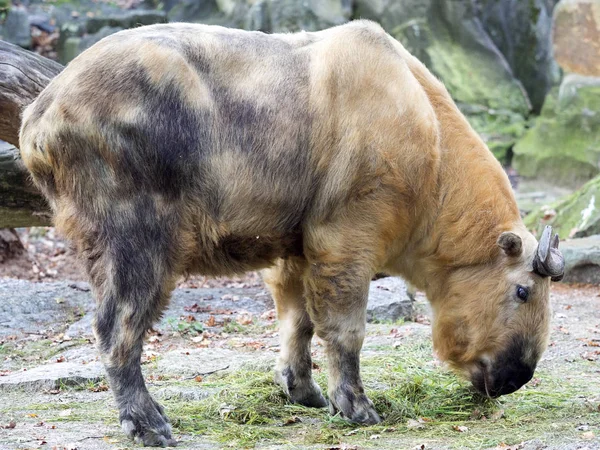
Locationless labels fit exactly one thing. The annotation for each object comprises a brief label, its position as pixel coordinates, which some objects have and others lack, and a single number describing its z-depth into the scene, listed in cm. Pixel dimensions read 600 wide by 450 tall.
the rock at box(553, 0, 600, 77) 2633
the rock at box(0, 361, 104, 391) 1187
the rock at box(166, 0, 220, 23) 3416
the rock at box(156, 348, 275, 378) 1264
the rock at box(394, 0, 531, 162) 3212
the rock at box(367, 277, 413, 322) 1598
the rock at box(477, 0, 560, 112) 3359
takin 925
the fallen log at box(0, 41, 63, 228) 1346
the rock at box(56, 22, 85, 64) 3244
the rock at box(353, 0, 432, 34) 3287
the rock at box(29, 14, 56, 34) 3456
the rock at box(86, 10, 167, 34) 3334
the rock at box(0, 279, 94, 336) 1556
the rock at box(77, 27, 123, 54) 3228
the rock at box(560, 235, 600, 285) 1941
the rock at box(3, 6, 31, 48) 3286
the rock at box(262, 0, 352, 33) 3197
